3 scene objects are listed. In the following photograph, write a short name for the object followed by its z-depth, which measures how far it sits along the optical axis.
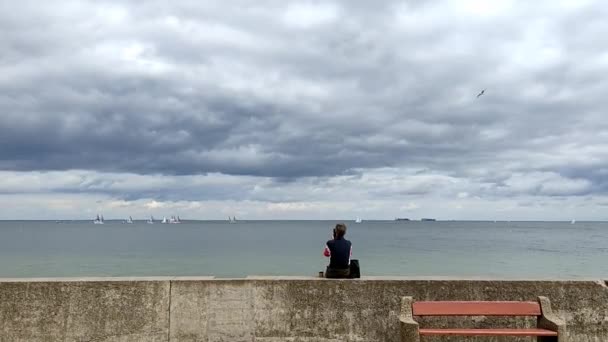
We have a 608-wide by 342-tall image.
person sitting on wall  6.64
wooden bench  4.90
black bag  6.77
